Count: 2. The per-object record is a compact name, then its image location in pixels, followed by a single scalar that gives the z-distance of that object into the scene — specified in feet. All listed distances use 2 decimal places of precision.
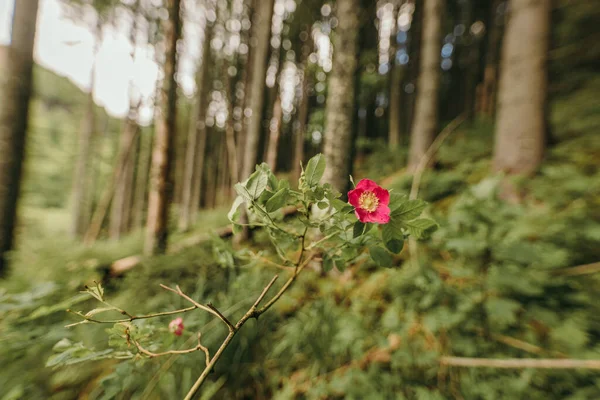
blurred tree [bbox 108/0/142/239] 22.02
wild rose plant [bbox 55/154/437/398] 1.58
